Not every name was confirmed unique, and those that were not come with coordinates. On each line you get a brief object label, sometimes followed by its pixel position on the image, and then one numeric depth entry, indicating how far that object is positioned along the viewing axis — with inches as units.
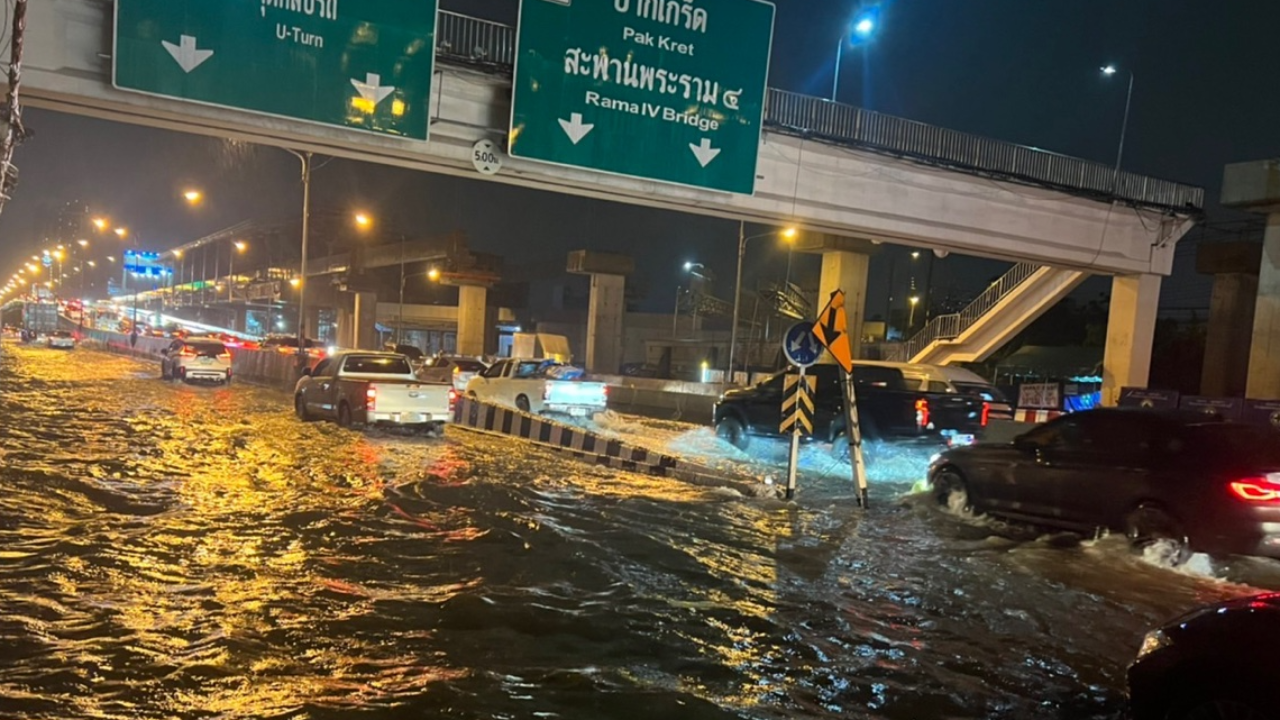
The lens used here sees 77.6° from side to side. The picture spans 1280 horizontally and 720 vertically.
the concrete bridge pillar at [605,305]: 1710.1
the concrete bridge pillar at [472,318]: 2009.1
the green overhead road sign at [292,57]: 433.4
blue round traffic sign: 433.4
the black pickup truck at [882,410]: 584.4
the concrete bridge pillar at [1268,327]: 760.3
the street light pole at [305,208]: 1052.4
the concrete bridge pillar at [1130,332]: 852.0
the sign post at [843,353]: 428.5
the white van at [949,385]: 634.2
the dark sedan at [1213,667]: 135.3
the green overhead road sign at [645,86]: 503.5
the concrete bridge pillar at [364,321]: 2276.1
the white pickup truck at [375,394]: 634.2
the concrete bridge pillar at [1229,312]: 1067.3
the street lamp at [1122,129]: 704.3
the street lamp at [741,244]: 1198.2
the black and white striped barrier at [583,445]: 486.6
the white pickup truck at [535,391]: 807.7
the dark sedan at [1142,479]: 294.0
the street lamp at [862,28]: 679.1
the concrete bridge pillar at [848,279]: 1147.3
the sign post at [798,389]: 434.0
